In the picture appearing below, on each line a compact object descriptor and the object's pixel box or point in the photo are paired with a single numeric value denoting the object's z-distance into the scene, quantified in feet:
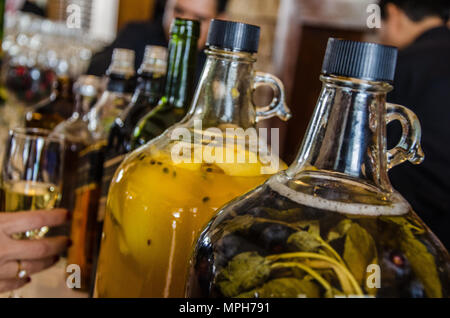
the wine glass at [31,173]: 2.42
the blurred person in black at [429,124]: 6.57
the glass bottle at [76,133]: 2.72
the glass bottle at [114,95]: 2.57
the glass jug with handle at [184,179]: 1.55
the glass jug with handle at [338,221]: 1.09
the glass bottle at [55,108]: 3.39
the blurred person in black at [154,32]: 7.96
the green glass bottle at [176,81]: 2.13
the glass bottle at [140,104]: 2.31
